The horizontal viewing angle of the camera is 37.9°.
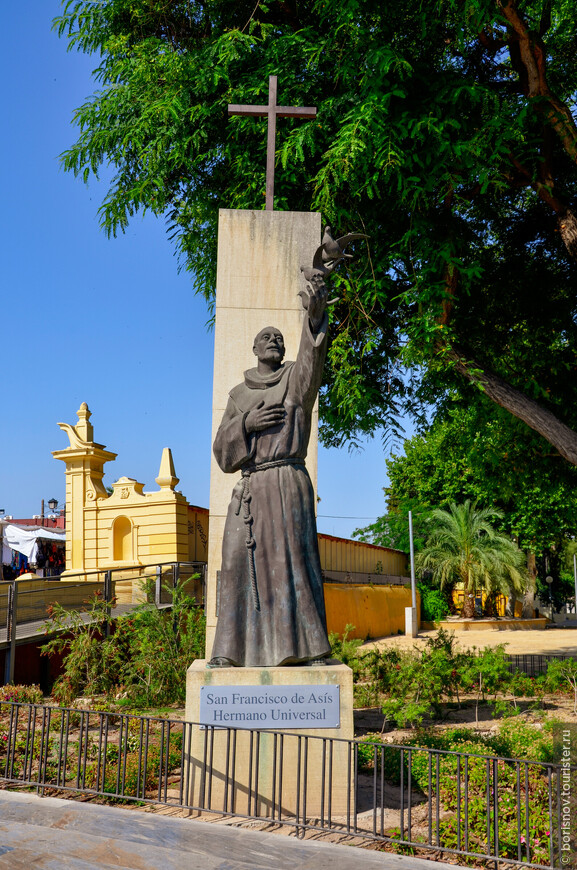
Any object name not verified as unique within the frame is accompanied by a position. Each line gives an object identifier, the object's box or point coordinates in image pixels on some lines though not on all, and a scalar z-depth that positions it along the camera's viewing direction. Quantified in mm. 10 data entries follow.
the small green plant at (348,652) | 10123
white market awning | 24383
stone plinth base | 5926
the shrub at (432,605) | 35125
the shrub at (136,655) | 10094
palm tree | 34281
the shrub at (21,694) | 9133
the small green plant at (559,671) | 9445
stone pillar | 7887
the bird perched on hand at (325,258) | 5941
